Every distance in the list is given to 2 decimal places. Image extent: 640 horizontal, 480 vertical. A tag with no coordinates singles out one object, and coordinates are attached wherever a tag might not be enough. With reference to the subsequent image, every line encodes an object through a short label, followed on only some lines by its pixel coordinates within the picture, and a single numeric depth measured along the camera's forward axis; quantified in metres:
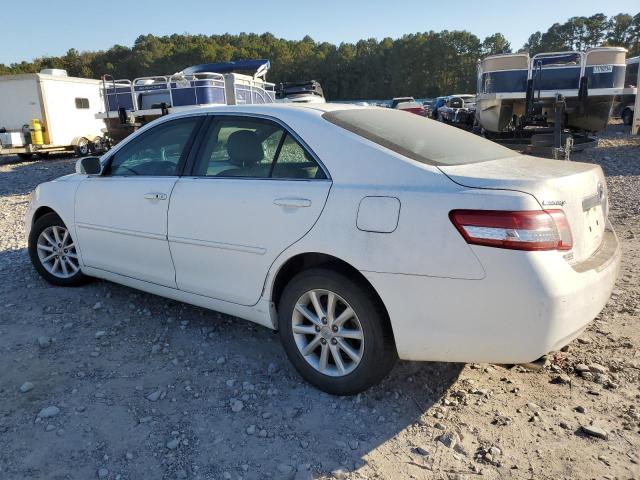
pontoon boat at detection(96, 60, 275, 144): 13.41
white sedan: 2.36
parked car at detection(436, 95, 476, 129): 19.72
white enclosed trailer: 17.41
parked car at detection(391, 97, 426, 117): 25.20
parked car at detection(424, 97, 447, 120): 28.32
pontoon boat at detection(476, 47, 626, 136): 11.81
